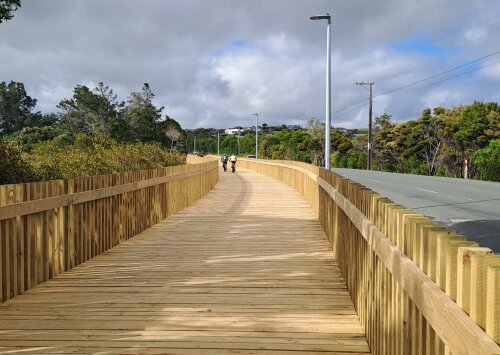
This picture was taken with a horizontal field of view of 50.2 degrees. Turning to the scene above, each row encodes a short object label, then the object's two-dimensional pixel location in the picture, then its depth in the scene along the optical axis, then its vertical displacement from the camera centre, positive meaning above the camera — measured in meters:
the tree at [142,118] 83.19 +5.91
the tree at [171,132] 92.50 +4.04
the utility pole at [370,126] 53.36 +3.05
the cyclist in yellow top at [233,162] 43.41 -0.55
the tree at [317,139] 83.32 +2.65
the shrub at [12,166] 9.25 -0.20
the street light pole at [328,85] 19.42 +2.62
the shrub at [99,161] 12.30 -0.18
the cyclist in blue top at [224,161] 46.92 -0.51
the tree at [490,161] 30.67 -0.27
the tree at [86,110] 86.12 +7.54
